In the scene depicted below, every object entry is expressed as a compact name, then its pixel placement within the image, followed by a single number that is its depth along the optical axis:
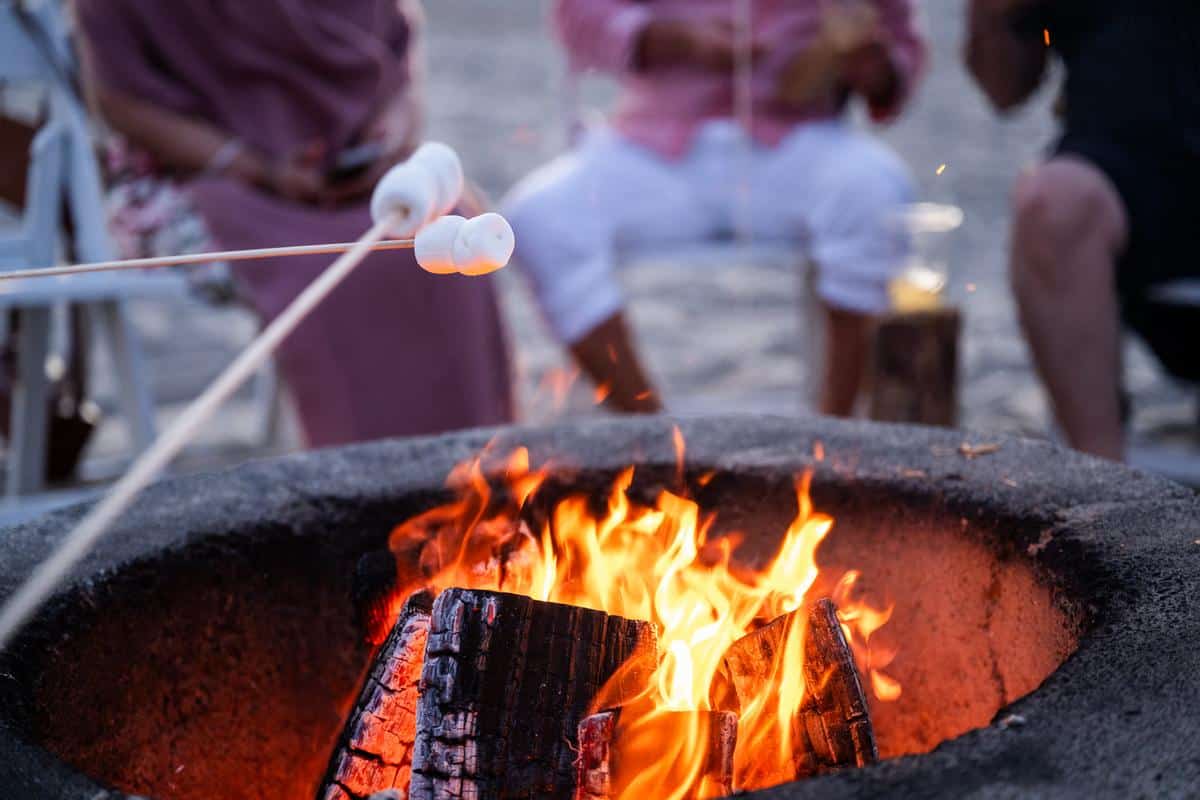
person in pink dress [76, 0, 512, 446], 4.30
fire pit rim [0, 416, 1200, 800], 2.08
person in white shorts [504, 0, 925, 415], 4.59
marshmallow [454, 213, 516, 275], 2.14
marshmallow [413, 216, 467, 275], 2.16
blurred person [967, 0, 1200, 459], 4.17
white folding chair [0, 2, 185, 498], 4.31
